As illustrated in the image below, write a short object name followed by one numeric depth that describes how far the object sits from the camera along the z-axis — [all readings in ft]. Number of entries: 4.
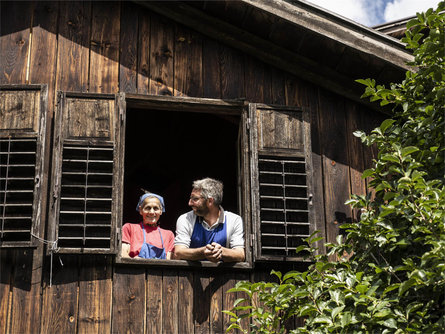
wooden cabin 19.07
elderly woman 21.54
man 19.76
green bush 15.29
